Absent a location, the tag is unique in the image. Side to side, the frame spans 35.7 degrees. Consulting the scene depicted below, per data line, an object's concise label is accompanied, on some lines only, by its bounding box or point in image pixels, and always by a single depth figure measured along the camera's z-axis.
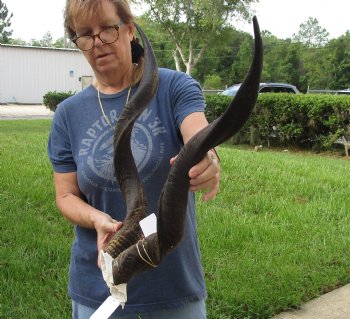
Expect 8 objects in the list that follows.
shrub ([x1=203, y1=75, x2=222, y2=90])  48.25
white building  36.12
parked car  18.49
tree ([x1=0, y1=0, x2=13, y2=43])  79.81
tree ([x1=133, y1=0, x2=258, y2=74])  28.14
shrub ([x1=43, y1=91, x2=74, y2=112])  21.92
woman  1.93
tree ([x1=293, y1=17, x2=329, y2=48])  67.69
